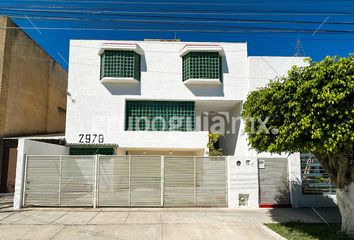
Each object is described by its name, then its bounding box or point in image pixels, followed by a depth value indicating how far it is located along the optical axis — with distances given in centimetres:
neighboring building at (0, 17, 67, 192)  1587
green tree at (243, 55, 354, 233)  653
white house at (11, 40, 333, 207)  1264
